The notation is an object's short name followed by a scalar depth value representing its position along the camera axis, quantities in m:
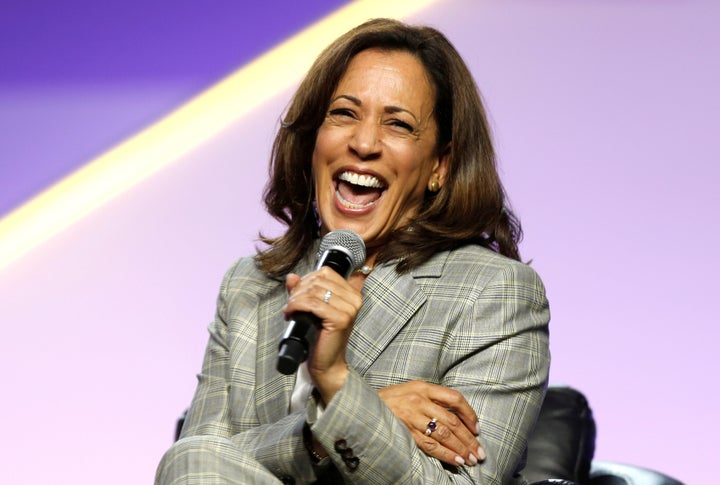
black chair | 6.97
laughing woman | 6.48
